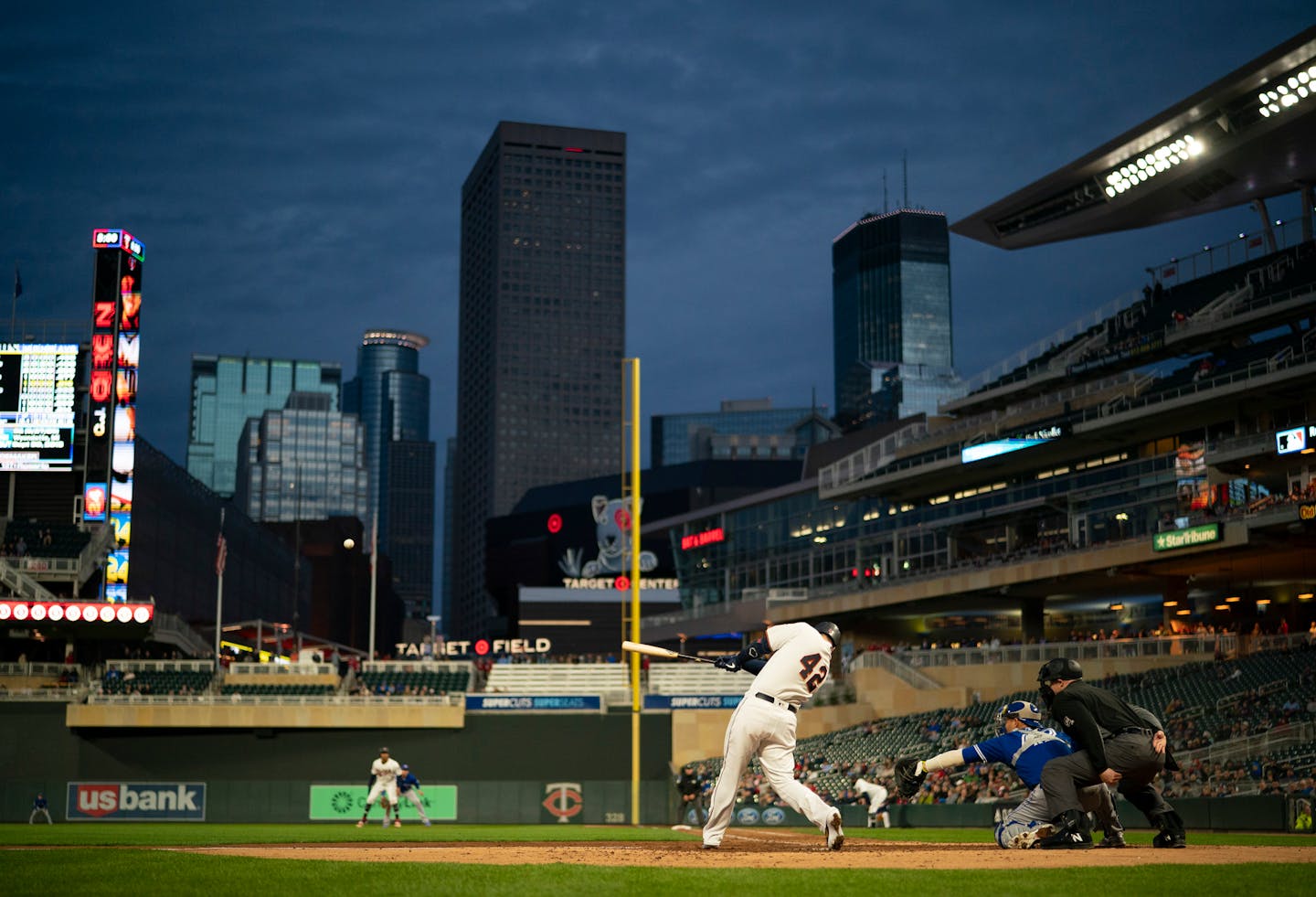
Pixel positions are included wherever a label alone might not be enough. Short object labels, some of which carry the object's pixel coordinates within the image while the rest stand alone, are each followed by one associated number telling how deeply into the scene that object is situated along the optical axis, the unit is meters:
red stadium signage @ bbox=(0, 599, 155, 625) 50.66
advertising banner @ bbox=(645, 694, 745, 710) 50.78
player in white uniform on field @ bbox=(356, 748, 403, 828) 30.94
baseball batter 13.24
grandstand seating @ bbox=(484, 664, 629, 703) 56.44
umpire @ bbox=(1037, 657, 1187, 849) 12.67
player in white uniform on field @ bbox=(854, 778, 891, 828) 32.78
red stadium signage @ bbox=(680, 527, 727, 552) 83.88
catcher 13.10
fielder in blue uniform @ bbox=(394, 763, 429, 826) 32.03
